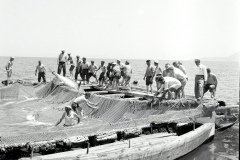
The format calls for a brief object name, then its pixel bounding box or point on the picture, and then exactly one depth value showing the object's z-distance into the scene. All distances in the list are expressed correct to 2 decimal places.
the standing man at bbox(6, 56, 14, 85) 18.80
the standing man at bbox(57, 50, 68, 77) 18.75
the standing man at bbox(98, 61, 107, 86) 17.14
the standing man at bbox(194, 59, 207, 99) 11.75
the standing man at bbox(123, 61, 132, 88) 15.44
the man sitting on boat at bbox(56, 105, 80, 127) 9.23
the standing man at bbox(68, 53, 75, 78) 20.00
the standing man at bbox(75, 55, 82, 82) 19.18
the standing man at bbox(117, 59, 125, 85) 16.10
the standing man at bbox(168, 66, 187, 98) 11.66
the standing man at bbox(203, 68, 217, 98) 12.94
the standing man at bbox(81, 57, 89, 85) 18.11
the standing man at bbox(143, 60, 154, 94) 14.12
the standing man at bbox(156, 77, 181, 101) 10.47
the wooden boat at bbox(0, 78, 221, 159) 7.38
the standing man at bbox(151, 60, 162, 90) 13.87
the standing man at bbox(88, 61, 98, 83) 17.95
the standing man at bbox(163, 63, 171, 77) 12.39
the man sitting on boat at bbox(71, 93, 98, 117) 9.96
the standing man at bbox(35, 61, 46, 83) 18.64
